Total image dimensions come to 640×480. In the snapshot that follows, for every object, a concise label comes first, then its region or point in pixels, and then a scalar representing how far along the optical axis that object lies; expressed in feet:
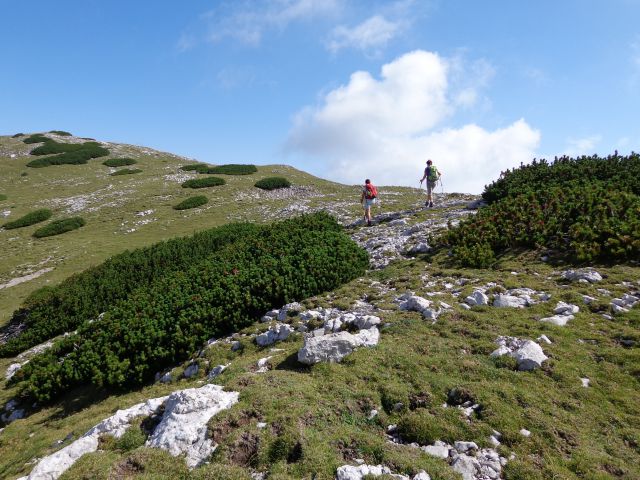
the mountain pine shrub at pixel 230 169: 142.10
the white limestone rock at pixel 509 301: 31.86
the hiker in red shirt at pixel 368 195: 67.56
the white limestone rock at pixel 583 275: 34.63
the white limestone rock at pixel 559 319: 28.22
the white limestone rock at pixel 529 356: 23.40
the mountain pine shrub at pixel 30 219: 95.61
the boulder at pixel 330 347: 25.72
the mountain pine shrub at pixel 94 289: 48.19
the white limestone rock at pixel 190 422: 18.02
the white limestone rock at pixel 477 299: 32.83
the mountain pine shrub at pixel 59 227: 89.81
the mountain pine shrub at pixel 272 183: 118.93
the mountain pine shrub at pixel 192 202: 103.35
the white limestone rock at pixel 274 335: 33.01
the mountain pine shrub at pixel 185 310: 33.83
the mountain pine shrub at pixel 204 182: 122.62
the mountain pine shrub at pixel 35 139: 197.24
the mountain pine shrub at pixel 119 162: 160.47
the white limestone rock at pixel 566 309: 29.55
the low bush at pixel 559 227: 39.14
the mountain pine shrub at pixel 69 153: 159.43
